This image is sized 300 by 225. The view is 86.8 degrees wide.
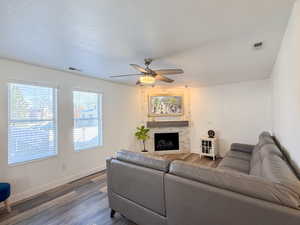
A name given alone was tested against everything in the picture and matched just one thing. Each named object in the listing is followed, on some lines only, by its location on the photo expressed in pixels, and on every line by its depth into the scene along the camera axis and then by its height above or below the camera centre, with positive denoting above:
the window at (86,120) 3.84 -0.10
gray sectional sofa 1.17 -0.71
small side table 5.04 -1.07
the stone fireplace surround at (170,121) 5.76 -0.23
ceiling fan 2.68 +0.74
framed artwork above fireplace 5.82 +0.33
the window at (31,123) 2.82 -0.11
